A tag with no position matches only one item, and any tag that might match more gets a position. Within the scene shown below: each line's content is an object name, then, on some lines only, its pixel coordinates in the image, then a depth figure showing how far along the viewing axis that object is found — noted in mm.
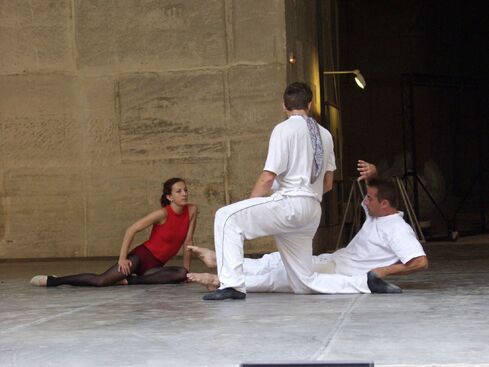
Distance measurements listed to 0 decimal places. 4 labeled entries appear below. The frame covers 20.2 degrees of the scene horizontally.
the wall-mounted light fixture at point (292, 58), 17077
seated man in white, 10744
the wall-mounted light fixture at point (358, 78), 19758
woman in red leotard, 13125
